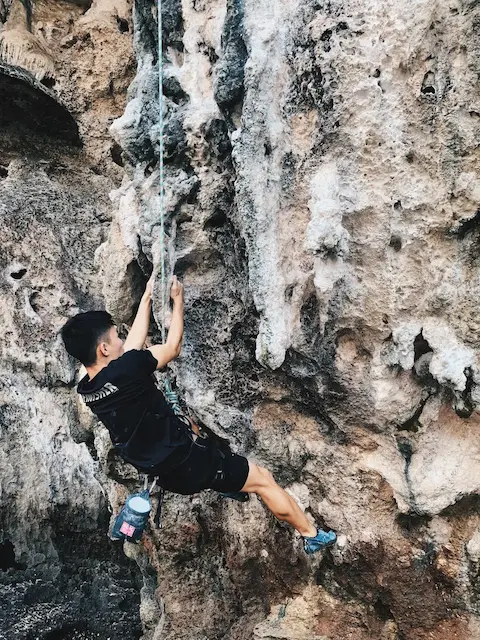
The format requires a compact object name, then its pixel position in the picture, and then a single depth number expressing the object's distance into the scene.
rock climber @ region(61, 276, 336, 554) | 3.13
